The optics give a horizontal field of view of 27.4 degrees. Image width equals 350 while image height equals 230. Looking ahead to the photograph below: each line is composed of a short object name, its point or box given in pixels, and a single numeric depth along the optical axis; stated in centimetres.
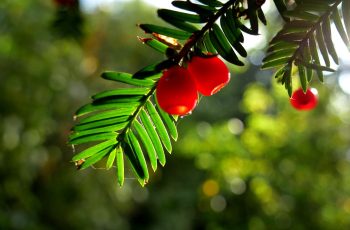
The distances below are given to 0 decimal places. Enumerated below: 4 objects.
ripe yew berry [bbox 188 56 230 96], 19
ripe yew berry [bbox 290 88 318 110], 23
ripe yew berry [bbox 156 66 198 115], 18
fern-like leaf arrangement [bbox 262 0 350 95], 20
